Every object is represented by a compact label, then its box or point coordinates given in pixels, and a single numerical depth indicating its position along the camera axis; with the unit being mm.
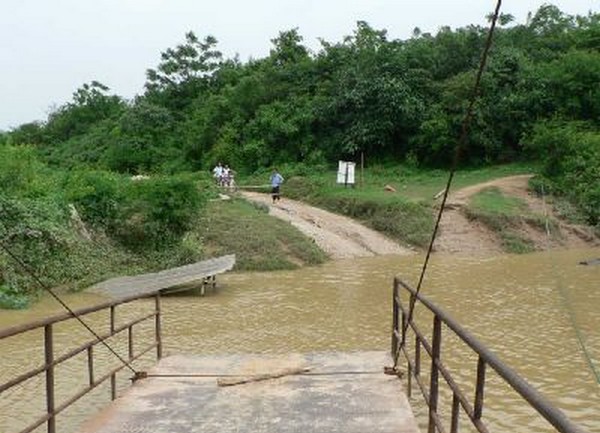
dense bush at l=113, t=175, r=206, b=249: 19562
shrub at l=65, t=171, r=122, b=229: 19734
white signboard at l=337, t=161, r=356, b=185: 30450
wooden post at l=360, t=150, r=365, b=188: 32081
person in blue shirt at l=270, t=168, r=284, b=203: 30406
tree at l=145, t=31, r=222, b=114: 52188
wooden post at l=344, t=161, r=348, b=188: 30812
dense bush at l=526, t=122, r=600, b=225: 25719
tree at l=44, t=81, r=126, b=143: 59656
